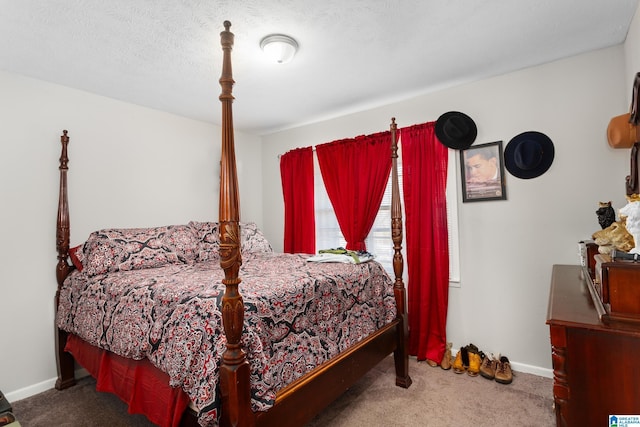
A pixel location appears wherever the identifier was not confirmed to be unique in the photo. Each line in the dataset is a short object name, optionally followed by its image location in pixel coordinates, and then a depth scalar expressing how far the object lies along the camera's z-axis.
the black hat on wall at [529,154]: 2.50
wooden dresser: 1.09
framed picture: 2.71
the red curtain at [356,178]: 3.30
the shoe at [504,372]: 2.44
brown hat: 1.89
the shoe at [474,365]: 2.61
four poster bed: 1.31
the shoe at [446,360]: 2.75
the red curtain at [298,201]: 3.84
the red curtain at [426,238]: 2.90
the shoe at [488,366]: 2.52
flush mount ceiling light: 2.04
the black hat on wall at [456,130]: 2.80
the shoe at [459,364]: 2.67
